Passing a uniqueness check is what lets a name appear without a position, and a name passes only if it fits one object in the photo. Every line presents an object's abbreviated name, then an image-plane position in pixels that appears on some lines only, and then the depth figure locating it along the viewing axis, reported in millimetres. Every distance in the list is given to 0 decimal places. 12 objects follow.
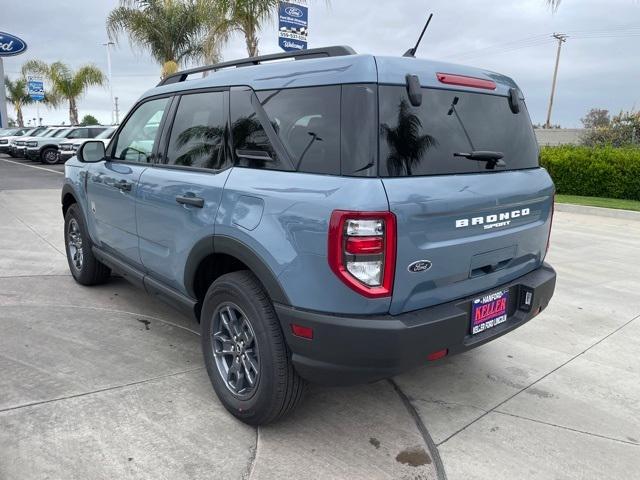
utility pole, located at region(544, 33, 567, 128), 44156
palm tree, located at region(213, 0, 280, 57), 12016
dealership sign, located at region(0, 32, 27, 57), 32312
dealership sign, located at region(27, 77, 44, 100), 38500
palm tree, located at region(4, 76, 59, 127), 52456
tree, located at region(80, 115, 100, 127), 72750
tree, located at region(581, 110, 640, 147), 20891
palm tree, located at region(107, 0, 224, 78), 17469
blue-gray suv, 2283
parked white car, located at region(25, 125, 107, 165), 23344
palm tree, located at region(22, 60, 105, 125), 34688
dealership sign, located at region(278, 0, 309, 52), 9547
